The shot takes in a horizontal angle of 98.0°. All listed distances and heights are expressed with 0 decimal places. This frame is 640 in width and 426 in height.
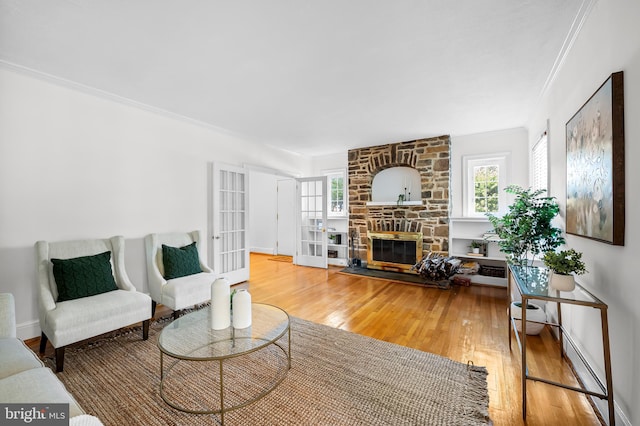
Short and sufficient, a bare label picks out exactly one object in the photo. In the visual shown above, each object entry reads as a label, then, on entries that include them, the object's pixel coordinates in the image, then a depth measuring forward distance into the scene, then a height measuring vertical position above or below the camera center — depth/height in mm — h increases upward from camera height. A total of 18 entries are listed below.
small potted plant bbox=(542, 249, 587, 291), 1812 -365
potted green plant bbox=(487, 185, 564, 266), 2512 -149
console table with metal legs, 1517 -537
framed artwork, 1526 +306
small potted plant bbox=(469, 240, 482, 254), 4749 -559
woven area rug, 1704 -1237
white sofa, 1219 -817
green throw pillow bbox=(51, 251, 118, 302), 2473 -584
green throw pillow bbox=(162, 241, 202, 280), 3283 -589
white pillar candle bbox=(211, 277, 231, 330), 2047 -673
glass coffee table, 1779 -890
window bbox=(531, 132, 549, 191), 3412 +660
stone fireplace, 5066 +122
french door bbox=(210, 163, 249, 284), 4410 -167
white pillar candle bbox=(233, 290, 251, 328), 2061 -724
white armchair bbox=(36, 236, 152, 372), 2176 -792
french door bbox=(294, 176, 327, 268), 6141 -261
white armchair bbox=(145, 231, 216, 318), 2989 -770
